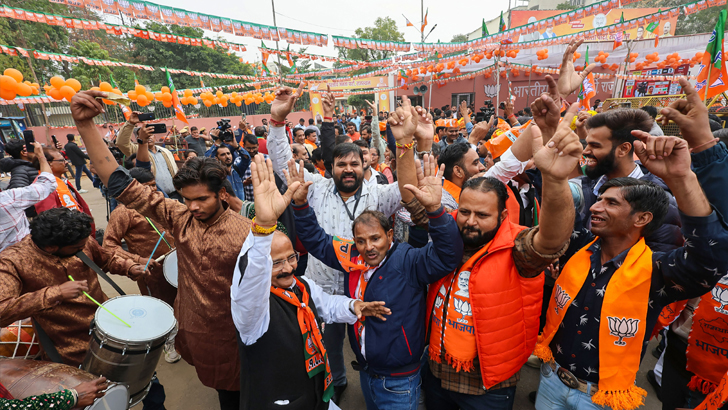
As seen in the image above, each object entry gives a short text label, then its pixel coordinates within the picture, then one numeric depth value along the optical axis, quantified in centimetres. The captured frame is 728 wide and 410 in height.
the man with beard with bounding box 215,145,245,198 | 495
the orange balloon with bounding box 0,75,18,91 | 556
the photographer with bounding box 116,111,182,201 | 437
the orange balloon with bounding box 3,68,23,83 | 573
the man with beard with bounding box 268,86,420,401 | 265
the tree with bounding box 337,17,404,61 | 3822
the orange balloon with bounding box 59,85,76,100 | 621
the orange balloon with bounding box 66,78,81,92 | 653
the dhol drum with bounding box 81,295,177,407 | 189
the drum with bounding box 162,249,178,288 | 268
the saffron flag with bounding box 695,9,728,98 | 454
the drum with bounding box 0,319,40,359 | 218
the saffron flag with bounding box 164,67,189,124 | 830
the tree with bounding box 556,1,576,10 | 3620
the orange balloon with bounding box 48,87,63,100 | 599
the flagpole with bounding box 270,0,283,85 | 1217
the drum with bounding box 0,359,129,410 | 163
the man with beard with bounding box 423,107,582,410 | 163
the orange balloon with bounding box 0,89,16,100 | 572
